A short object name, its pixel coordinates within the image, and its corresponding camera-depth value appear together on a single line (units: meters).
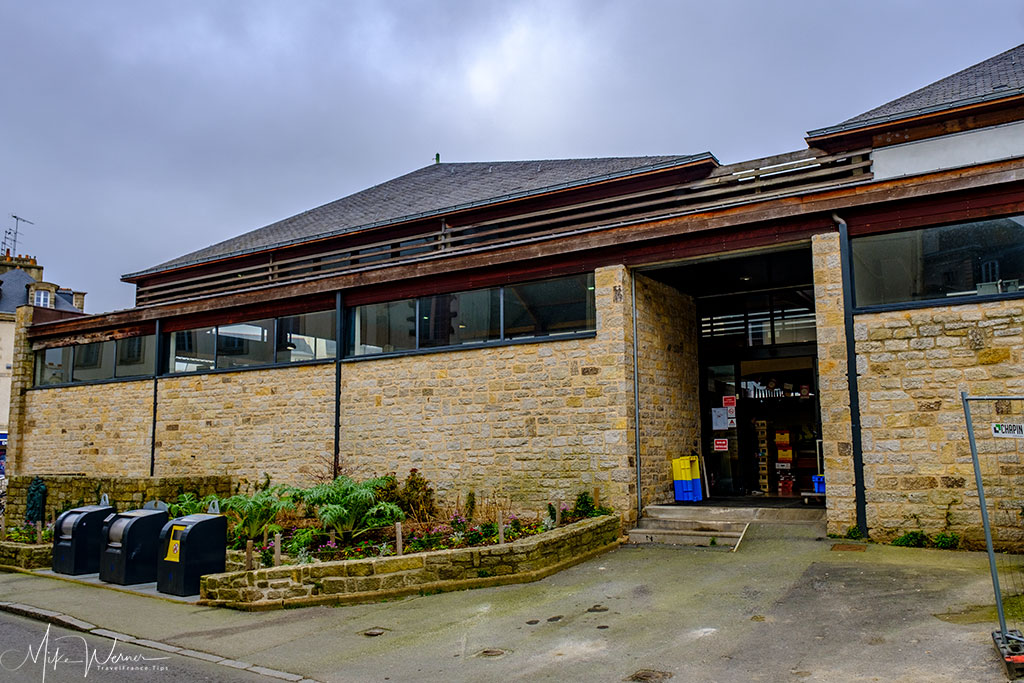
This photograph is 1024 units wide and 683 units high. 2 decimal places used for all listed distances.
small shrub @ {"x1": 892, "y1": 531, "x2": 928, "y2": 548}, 9.70
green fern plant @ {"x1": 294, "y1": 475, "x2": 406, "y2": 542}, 11.14
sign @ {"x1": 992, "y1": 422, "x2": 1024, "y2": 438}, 5.79
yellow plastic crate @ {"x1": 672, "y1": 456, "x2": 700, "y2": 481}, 13.24
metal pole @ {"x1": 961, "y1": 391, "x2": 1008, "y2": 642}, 5.60
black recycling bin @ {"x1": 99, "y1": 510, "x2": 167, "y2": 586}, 10.36
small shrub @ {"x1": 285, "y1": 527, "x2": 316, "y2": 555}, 10.62
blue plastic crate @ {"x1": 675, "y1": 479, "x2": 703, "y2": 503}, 13.22
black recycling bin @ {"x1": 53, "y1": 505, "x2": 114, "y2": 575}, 11.22
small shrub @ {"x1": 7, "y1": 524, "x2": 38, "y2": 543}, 13.54
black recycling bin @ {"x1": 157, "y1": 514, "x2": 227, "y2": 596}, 9.60
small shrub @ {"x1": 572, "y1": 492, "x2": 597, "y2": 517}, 11.79
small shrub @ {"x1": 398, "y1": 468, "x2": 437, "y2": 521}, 13.05
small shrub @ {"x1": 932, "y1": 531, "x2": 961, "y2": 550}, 9.52
